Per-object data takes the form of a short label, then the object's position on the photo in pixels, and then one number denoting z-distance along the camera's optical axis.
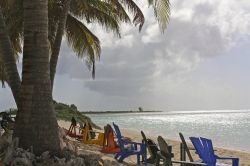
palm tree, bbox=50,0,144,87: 8.92
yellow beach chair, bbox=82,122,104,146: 7.57
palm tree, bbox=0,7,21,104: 5.24
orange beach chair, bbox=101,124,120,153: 6.71
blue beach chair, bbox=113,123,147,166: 5.54
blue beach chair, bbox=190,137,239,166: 4.51
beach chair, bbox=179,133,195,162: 5.05
